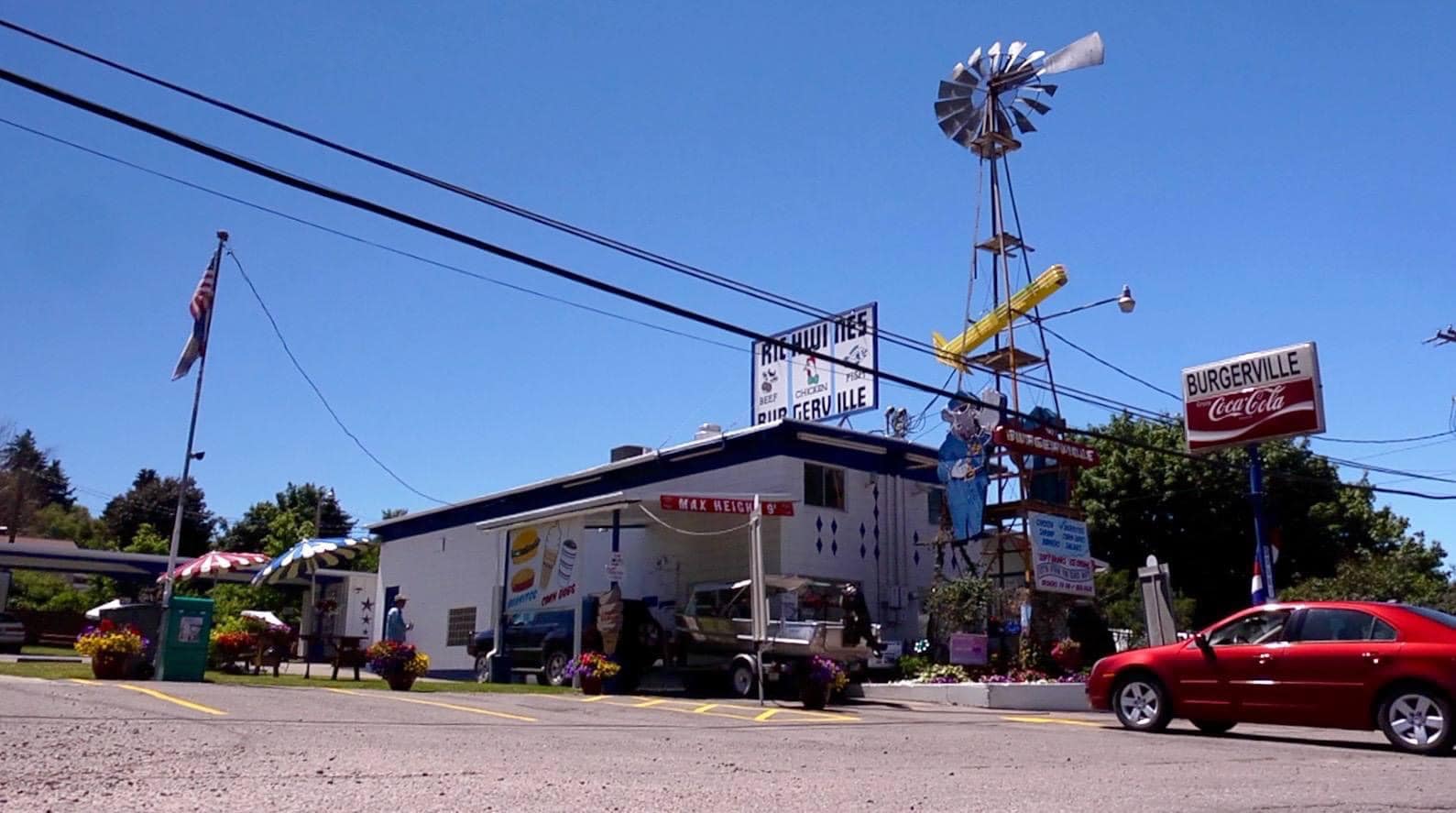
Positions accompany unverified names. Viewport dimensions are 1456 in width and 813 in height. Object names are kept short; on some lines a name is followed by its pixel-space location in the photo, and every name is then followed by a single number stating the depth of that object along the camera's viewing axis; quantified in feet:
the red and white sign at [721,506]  79.00
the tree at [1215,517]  136.05
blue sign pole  73.15
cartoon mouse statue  80.48
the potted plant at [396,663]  63.87
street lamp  80.74
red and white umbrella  94.68
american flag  78.38
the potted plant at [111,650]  60.08
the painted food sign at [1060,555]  75.61
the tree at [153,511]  246.68
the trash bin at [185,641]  60.85
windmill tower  82.28
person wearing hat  80.69
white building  87.51
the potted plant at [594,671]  68.23
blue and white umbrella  92.84
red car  40.01
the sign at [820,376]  96.02
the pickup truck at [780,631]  70.23
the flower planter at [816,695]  59.57
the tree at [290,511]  248.32
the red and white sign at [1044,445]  78.43
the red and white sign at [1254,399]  74.95
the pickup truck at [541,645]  83.05
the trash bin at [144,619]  63.72
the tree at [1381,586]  89.25
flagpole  79.05
